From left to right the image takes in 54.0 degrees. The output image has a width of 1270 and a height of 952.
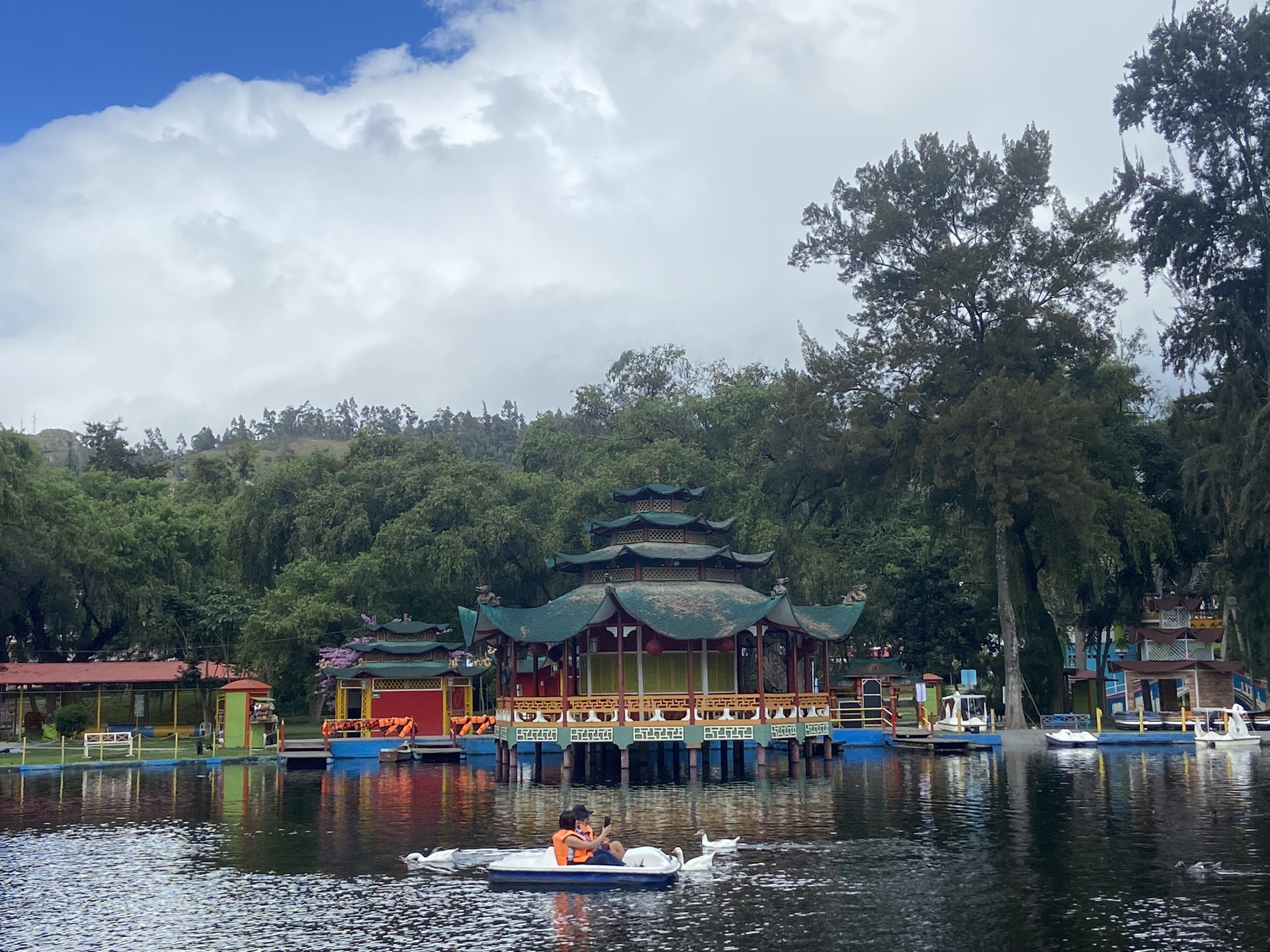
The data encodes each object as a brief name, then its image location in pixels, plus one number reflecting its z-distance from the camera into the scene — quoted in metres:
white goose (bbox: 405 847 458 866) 23.98
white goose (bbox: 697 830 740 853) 24.66
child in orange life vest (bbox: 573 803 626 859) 22.22
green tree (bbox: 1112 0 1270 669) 54.34
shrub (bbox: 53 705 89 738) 57.03
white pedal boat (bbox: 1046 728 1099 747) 50.22
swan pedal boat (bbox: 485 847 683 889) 21.78
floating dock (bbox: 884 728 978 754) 48.53
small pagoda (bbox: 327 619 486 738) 53.16
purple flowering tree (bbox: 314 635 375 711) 60.69
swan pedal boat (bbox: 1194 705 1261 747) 49.19
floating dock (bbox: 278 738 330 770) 48.31
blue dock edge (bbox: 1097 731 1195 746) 51.16
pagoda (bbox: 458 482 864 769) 41.34
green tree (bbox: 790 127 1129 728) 58.00
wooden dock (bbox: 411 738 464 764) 49.47
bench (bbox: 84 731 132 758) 52.19
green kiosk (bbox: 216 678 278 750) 53.66
